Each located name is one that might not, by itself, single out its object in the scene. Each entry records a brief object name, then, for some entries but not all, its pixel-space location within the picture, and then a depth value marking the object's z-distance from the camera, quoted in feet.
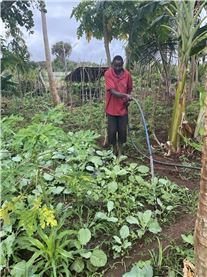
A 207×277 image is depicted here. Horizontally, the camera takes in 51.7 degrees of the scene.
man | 8.90
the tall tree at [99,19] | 13.68
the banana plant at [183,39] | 9.33
